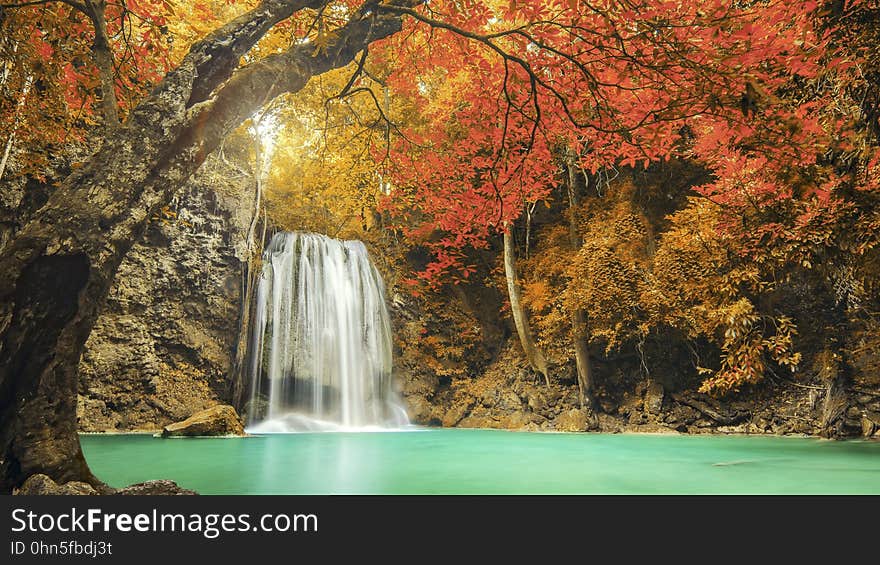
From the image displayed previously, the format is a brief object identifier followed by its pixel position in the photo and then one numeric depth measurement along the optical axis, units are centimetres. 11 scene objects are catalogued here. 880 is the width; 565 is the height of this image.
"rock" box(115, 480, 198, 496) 314
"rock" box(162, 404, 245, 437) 909
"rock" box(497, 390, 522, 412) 1291
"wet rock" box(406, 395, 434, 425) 1377
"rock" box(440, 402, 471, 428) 1353
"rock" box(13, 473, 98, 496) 304
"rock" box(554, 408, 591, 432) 1151
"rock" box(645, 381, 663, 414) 1132
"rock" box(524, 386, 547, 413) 1246
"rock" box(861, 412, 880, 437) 891
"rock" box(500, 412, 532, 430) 1245
